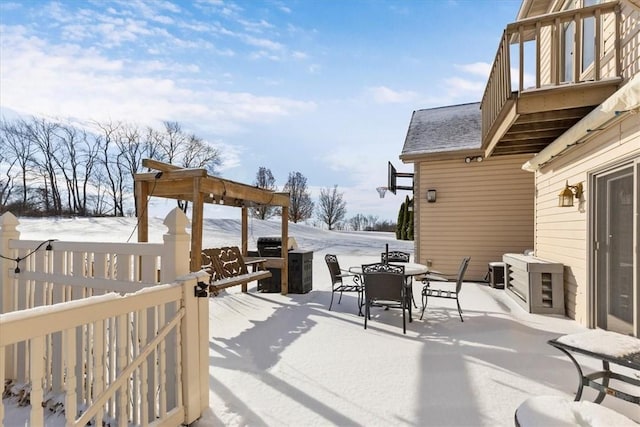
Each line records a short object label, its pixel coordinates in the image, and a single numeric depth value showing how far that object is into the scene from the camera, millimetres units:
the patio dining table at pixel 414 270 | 4430
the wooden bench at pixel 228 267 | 4667
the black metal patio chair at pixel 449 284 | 4395
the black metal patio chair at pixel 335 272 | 5082
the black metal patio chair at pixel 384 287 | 3928
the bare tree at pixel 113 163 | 25719
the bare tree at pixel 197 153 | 26438
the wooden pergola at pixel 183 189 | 3879
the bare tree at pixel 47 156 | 23391
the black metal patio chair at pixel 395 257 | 6607
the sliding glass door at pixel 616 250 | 3408
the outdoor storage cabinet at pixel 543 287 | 4777
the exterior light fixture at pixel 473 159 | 7659
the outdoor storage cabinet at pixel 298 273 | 6262
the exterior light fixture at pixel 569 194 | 4350
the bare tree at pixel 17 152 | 22453
